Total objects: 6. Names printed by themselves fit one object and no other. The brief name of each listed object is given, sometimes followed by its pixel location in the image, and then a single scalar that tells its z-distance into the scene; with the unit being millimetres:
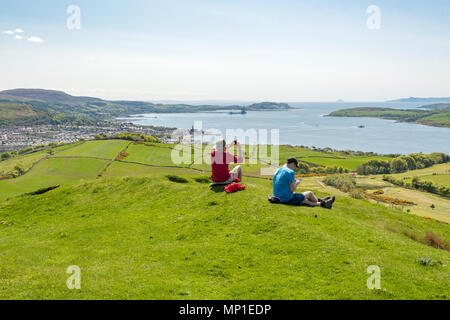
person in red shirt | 14367
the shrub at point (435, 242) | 11714
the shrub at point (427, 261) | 8347
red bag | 14945
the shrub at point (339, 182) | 58588
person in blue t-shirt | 12781
